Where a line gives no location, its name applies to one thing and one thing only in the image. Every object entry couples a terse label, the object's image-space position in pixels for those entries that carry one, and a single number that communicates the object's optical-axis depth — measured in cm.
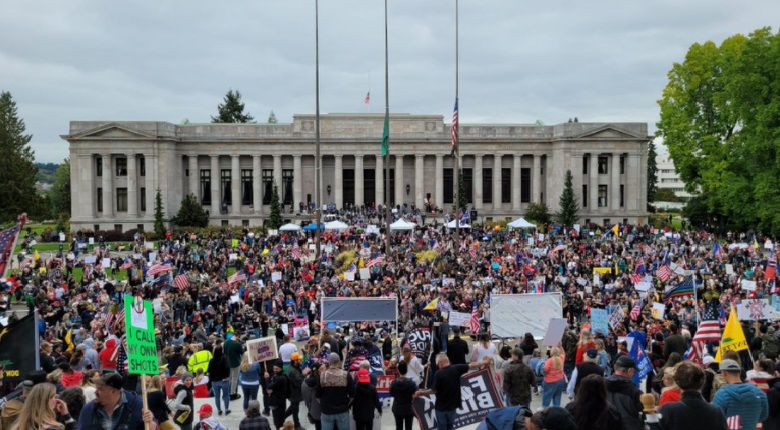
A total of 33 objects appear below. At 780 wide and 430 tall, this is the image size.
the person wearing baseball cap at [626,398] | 784
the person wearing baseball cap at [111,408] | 737
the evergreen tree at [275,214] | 6301
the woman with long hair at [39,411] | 636
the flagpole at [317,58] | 4091
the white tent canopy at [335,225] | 4803
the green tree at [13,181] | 7012
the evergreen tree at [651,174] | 10275
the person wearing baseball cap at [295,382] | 1296
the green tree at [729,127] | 4709
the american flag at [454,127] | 4162
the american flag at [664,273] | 2841
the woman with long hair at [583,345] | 1398
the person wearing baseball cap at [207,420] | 905
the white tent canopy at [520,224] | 4956
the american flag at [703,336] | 1445
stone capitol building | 6856
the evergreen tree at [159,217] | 6191
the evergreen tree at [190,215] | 6638
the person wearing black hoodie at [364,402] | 1145
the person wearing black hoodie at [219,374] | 1484
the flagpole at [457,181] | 4119
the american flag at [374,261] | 3347
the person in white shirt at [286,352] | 1540
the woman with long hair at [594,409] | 639
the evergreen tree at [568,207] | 6612
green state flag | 4256
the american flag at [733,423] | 783
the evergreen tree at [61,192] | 9975
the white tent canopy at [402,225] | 4731
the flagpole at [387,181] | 4078
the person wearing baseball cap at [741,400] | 777
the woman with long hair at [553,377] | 1320
